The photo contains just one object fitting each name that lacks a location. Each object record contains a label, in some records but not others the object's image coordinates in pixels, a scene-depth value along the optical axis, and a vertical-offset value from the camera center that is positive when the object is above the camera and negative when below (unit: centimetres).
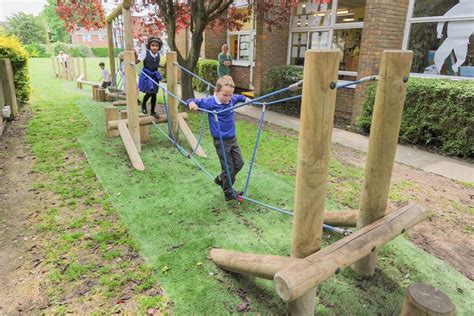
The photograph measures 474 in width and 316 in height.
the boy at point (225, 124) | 347 -69
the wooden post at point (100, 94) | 1027 -114
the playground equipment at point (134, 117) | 511 -99
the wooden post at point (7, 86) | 745 -70
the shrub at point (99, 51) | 4289 +40
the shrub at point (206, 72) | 1289 -58
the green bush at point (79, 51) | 3722 +35
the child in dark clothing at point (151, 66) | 588 -18
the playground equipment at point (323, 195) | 177 -82
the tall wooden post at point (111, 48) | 970 +19
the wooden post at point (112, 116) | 630 -110
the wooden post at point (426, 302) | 142 -99
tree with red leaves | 832 +105
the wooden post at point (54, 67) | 1666 -68
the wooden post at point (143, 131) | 599 -130
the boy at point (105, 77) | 1138 -74
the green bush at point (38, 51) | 3561 +26
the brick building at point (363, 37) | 678 +51
